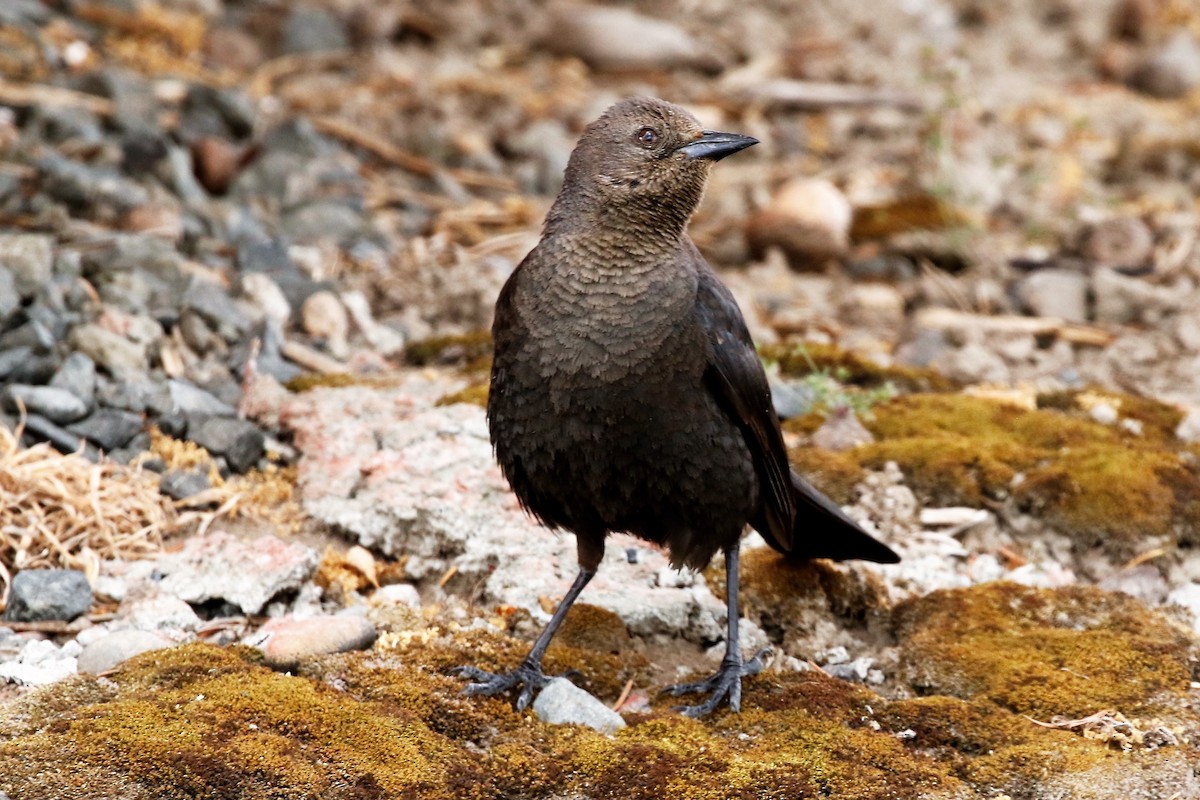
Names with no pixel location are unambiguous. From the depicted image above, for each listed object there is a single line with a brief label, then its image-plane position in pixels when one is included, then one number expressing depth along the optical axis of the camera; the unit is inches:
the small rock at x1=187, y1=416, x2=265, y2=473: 402.9
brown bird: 315.0
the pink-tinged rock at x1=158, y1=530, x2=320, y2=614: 340.8
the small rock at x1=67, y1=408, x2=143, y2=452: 391.2
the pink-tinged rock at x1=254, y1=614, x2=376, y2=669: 304.8
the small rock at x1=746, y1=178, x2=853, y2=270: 639.1
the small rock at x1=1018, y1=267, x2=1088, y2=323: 593.3
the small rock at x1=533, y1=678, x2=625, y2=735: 295.7
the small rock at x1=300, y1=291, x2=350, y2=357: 503.5
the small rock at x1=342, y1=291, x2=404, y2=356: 509.7
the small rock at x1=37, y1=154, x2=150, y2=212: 526.9
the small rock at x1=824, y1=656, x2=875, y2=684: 332.5
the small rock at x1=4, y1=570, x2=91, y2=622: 327.0
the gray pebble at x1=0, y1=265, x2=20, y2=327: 410.3
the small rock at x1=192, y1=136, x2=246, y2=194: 590.6
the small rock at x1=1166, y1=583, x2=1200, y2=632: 366.6
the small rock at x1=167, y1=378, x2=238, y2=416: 415.2
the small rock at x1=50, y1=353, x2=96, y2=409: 400.2
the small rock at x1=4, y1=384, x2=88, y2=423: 387.5
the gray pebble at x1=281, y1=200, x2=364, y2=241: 579.2
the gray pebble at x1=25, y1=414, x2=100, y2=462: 383.2
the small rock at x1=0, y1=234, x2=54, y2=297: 428.8
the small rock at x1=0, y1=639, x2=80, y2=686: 296.8
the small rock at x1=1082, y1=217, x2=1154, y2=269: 637.3
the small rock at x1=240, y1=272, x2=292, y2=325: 503.8
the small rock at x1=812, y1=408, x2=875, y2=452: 442.0
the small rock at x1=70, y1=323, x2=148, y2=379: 420.5
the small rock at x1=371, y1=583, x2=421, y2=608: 351.3
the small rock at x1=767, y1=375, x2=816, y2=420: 457.7
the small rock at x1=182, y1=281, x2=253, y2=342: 466.7
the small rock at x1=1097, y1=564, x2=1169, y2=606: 377.1
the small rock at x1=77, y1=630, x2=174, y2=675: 302.8
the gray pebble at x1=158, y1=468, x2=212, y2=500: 383.9
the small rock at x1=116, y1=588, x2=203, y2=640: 330.6
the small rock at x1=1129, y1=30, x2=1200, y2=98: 852.6
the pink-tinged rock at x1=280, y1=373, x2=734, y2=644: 361.1
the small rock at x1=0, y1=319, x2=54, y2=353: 403.2
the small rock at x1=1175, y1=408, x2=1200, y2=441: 462.9
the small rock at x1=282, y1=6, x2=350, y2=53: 758.5
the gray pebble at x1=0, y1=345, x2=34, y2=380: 395.5
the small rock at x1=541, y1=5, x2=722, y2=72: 822.5
